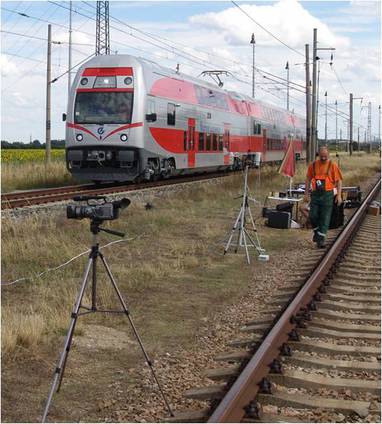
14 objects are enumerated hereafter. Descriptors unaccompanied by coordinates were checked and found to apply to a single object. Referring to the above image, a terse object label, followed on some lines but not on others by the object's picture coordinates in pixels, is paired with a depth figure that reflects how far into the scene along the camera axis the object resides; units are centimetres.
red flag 1650
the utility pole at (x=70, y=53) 4096
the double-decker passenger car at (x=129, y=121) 2067
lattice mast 3787
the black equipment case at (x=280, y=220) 1497
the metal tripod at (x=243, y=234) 1130
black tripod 446
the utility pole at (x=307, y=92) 3914
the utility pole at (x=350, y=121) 8119
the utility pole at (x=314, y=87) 3751
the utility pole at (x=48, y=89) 3092
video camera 490
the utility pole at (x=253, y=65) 5036
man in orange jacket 1206
